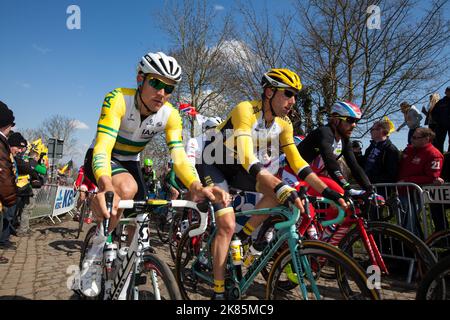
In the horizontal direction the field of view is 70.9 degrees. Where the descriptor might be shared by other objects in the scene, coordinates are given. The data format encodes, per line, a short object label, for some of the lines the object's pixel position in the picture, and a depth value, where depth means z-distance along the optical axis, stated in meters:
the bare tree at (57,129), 57.44
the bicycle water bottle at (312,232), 3.89
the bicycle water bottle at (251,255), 3.44
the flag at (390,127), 5.82
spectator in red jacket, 4.80
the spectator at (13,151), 6.51
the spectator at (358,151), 6.99
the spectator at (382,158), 5.65
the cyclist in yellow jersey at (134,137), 2.48
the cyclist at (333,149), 3.98
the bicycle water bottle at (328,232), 4.05
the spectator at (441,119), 6.54
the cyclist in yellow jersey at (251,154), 3.05
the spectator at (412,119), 6.66
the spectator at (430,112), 6.84
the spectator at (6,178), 3.55
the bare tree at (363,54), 9.53
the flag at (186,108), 10.93
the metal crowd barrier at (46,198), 9.57
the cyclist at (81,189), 7.22
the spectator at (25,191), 6.92
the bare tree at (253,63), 12.33
